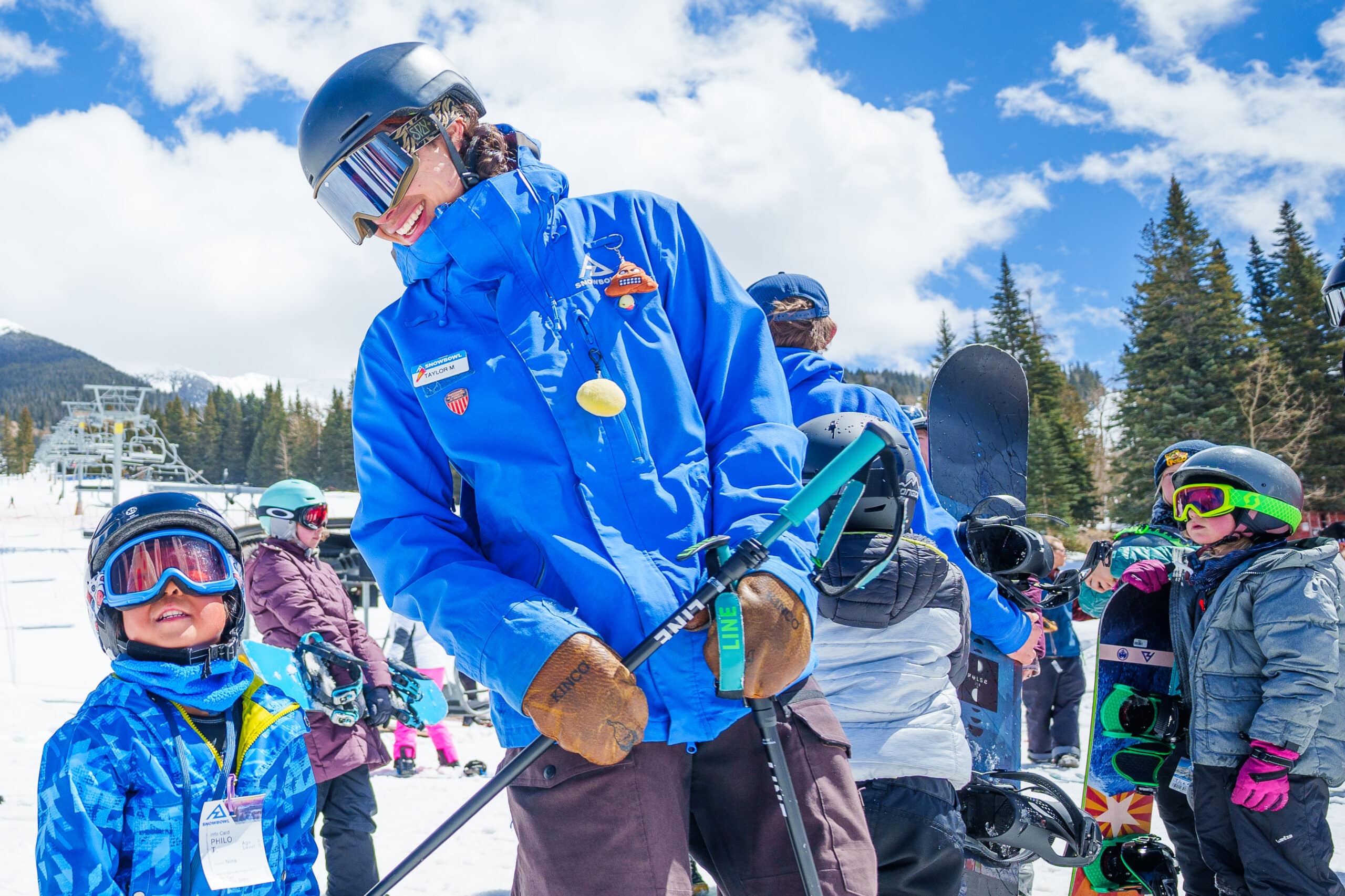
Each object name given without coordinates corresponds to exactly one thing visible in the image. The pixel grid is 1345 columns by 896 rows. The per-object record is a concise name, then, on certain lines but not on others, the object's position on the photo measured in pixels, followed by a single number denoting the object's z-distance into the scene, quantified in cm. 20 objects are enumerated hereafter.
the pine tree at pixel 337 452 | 8262
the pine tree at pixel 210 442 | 9469
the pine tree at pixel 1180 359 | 3109
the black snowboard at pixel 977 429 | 471
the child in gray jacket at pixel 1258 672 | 332
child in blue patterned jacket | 195
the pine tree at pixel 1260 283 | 3769
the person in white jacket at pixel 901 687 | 218
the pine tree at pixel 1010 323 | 4069
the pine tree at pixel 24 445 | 10756
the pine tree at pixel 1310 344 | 3150
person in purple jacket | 422
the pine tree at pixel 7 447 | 10719
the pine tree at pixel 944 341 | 4616
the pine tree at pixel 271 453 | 9100
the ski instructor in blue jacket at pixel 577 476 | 139
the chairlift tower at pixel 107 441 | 6347
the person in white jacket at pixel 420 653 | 805
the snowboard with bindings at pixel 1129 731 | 376
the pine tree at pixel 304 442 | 8706
